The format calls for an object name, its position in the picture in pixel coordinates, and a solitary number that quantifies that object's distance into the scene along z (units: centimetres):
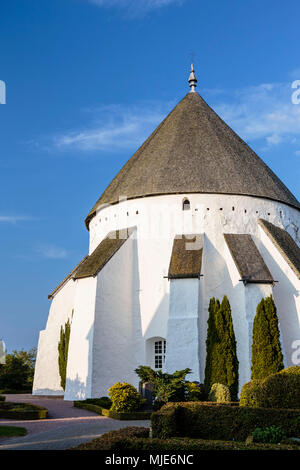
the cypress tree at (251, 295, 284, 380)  1761
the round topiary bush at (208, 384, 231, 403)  1513
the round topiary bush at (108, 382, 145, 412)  1458
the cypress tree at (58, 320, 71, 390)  2359
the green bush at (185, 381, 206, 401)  1537
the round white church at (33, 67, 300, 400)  1867
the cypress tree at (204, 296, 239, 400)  1795
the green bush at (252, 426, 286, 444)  935
